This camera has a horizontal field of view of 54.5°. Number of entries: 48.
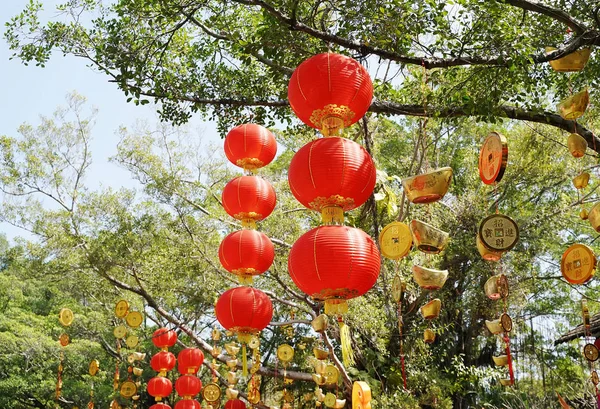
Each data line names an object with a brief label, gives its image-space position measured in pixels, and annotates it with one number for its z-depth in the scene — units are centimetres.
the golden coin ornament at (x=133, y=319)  936
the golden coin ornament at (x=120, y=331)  1025
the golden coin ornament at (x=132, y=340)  1021
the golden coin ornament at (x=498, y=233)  414
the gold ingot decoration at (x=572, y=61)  458
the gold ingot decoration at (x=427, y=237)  438
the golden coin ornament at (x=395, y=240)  440
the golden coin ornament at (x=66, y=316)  995
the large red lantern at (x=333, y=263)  370
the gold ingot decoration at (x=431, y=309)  551
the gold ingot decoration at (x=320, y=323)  660
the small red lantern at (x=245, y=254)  569
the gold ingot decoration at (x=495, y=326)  535
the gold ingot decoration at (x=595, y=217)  437
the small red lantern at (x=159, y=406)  986
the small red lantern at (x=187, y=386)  945
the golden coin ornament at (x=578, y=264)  448
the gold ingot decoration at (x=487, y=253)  422
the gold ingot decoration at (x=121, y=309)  934
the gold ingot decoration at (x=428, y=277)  476
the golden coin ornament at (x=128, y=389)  1092
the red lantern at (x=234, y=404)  932
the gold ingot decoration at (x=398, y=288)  525
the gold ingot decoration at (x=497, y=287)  513
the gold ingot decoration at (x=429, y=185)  411
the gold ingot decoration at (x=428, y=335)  643
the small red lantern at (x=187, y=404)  950
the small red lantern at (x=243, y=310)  562
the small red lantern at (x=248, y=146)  573
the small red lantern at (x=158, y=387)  1006
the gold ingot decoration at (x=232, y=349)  900
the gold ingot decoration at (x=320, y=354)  784
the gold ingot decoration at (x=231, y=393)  901
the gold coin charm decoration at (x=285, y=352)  888
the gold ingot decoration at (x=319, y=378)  789
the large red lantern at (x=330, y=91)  397
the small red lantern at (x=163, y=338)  995
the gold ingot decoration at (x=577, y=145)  465
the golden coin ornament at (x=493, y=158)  406
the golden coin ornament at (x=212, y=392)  938
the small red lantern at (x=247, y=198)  579
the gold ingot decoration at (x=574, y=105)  447
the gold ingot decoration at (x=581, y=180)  493
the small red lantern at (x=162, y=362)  1002
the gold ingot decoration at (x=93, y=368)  1081
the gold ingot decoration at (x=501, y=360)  590
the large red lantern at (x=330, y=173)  383
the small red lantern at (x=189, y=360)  957
